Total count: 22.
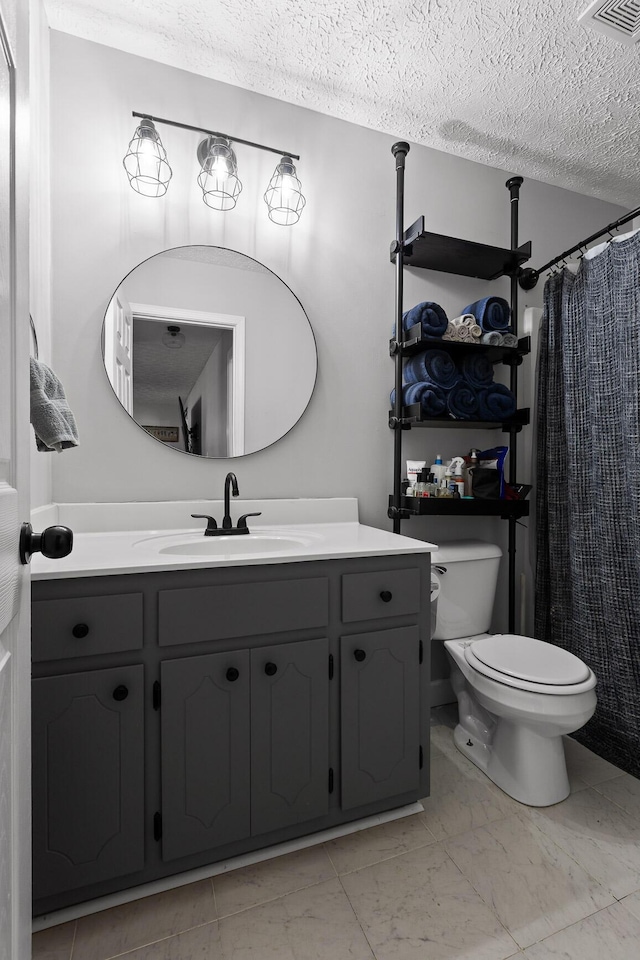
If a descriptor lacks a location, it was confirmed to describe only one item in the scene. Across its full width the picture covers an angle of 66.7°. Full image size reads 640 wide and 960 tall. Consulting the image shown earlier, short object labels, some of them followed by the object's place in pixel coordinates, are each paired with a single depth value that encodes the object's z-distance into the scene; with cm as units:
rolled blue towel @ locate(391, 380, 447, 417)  190
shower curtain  179
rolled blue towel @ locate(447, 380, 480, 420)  197
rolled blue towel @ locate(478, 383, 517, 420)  204
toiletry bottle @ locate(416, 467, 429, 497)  194
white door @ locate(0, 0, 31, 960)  63
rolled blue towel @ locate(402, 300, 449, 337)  191
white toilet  150
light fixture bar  165
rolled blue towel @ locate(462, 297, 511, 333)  204
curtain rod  219
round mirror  169
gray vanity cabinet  112
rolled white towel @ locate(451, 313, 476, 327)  199
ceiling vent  144
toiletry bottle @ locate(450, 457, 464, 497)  199
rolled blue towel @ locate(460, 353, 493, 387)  205
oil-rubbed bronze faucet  166
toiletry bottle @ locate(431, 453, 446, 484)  202
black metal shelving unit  192
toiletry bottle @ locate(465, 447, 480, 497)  202
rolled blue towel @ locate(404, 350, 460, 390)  195
